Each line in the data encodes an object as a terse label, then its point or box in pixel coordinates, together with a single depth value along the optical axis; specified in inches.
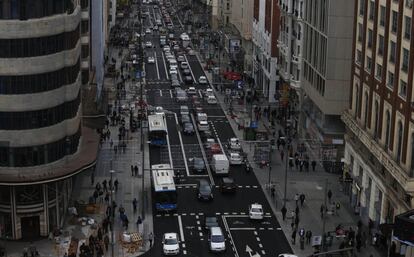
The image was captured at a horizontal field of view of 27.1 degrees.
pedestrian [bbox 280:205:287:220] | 3434.3
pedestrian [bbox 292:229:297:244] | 3186.5
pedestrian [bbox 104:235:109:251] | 3063.5
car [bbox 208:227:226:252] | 3053.6
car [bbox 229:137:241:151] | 4436.5
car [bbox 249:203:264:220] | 3412.9
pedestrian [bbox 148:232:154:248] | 3130.4
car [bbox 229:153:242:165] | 4244.6
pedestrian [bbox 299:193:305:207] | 3590.1
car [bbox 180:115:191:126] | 5019.7
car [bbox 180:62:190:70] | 7040.4
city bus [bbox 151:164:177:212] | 3491.6
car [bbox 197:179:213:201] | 3656.5
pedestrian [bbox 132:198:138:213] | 3484.3
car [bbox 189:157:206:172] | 4082.2
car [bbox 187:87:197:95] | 6003.9
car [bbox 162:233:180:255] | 3021.7
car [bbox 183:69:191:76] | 6757.9
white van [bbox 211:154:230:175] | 4005.9
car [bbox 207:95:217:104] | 5703.7
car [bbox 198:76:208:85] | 6481.3
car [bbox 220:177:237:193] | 3764.8
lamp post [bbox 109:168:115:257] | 2876.0
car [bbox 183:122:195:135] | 4827.8
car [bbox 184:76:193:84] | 6446.9
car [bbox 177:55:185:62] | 7480.3
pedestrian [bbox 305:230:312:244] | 3166.8
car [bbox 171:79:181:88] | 6274.6
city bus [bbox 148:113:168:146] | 4534.9
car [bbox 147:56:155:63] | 7433.1
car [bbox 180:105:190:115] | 5259.8
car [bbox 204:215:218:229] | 3297.2
